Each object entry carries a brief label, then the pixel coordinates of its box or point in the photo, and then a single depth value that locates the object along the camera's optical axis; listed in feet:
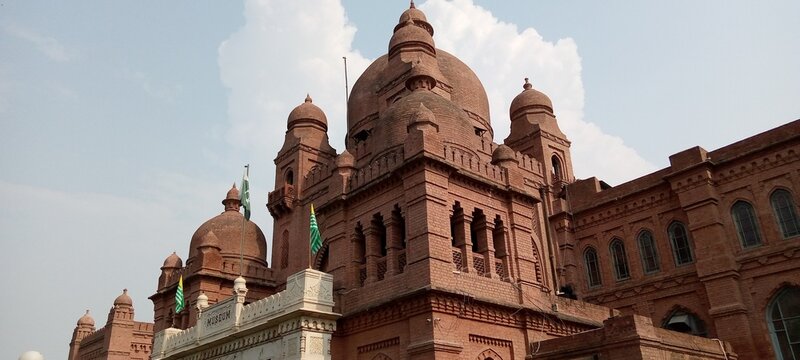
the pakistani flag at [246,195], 72.38
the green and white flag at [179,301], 73.51
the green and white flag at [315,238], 55.62
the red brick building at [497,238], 51.21
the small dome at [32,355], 21.77
